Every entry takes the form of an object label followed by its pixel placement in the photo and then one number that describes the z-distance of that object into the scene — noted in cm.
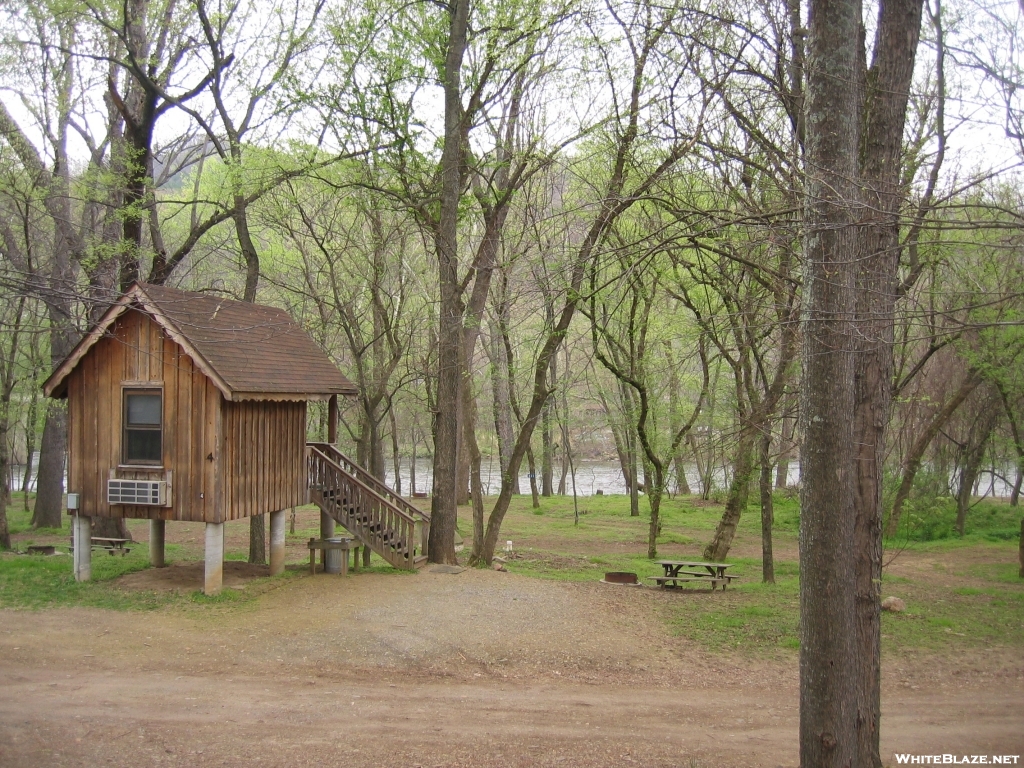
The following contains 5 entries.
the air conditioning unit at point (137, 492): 1261
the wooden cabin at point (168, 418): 1244
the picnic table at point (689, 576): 1523
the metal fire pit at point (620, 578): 1568
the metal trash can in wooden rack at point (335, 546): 1479
